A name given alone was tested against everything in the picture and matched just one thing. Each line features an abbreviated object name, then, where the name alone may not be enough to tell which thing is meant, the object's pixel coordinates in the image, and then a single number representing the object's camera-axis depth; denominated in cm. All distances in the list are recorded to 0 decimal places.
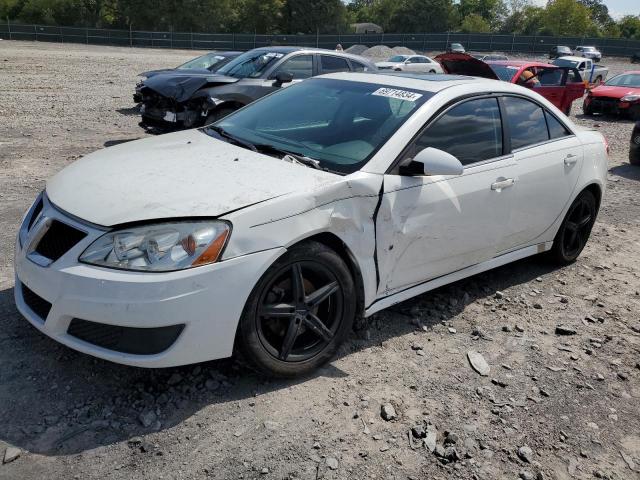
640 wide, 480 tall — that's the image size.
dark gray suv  873
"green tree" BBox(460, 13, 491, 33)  10200
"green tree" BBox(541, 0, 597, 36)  9106
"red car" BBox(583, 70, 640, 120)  1590
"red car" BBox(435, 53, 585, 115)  1340
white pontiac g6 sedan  266
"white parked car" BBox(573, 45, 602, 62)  4841
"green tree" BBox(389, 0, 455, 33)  8931
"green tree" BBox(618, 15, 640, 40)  10769
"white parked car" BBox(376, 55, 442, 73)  2751
